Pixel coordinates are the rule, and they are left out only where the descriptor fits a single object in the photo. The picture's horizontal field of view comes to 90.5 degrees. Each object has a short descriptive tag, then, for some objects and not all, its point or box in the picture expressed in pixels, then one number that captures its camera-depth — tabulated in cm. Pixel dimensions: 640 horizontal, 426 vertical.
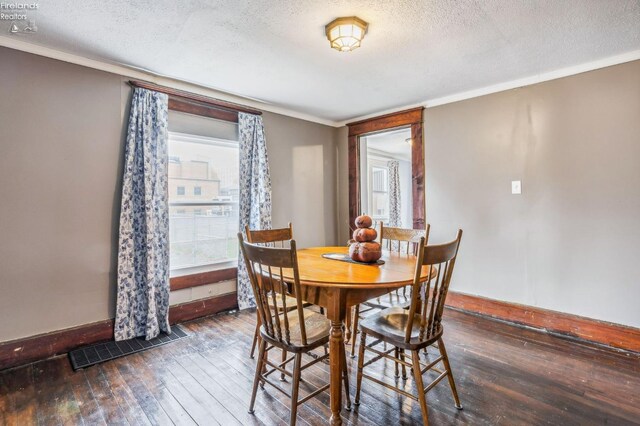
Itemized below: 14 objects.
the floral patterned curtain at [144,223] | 272
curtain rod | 286
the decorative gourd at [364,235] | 209
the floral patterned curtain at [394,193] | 672
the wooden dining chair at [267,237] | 238
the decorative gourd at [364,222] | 212
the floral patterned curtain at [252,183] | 352
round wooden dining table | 161
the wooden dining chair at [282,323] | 154
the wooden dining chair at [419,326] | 156
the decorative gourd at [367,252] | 205
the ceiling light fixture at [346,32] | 203
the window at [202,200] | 321
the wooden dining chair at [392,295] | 240
